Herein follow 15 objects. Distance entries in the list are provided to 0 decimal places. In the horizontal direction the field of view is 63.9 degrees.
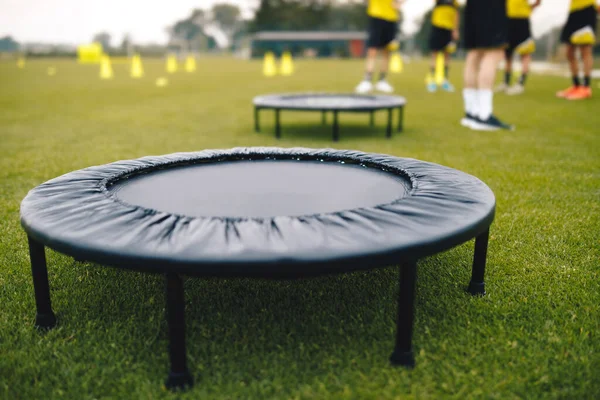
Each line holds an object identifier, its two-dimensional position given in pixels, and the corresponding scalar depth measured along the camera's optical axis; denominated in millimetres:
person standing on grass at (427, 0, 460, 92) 6422
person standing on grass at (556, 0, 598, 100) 5590
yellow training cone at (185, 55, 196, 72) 15420
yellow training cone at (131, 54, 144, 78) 11961
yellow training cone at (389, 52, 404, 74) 12367
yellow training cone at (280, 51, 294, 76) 12773
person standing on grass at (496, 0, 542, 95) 5188
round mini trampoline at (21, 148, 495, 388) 938
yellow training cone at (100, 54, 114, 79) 11688
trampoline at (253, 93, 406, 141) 3490
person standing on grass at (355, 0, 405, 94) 6410
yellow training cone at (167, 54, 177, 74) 14547
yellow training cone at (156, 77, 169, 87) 9191
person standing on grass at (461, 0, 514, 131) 3746
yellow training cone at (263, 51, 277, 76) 12452
